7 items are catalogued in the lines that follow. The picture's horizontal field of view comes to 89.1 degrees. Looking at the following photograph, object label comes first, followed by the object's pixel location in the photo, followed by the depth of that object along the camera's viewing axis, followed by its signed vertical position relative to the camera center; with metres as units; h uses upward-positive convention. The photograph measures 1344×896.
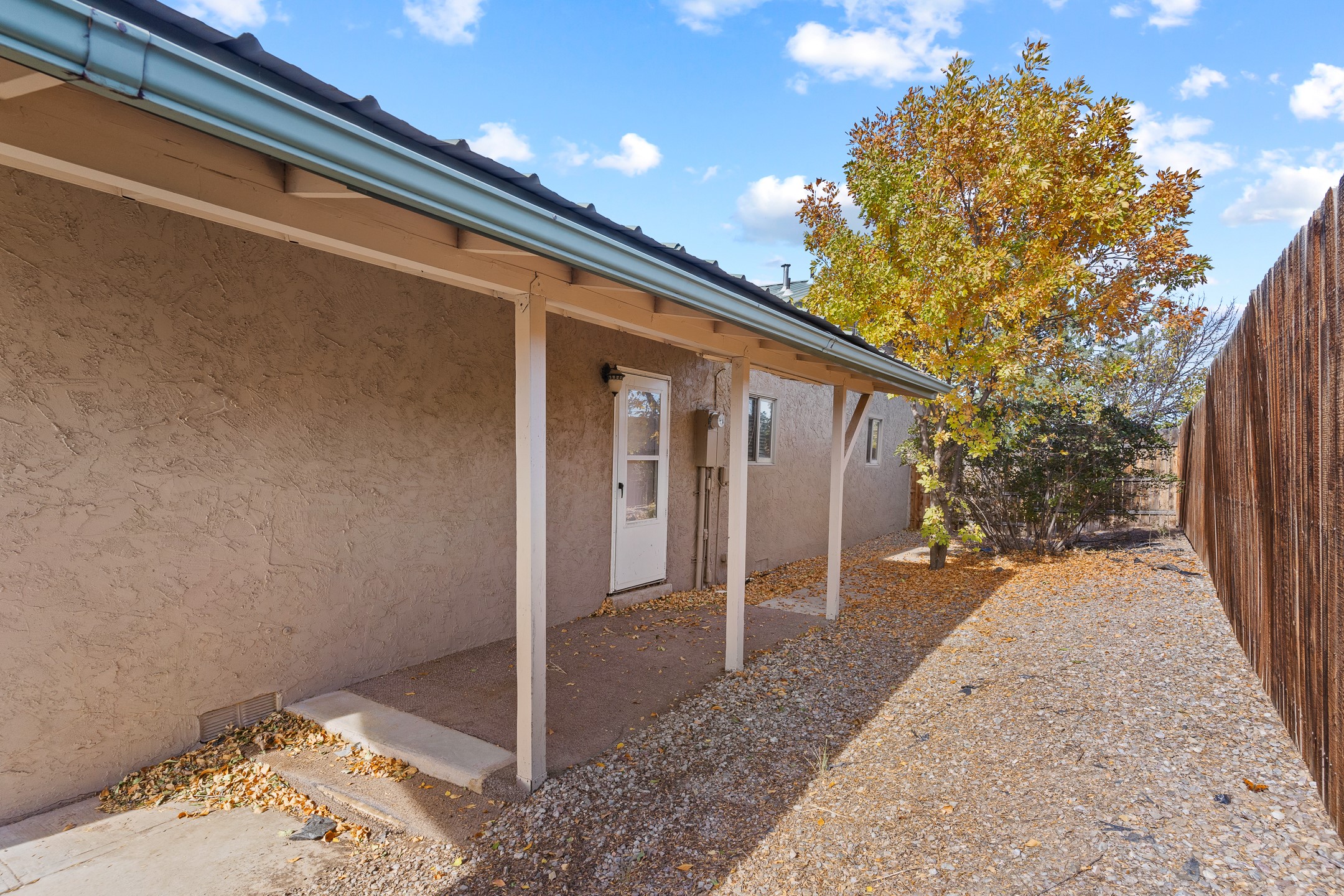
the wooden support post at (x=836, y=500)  6.33 -0.41
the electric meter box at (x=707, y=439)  7.12 +0.18
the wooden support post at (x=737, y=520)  4.73 -0.46
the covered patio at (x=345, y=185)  1.34 +0.77
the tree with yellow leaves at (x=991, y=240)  7.49 +2.54
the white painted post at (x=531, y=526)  3.05 -0.32
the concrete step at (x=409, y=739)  3.17 -1.43
